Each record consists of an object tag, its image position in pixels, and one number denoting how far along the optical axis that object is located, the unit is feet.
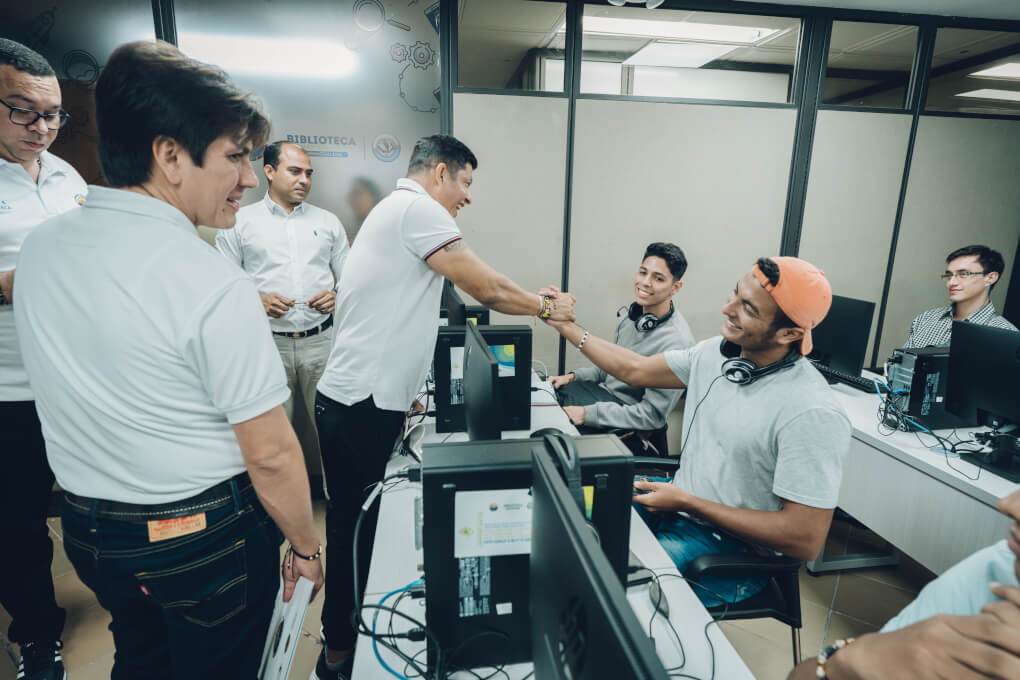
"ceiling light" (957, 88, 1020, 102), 13.90
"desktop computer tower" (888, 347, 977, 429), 6.92
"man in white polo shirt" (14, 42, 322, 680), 2.68
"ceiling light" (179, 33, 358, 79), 9.29
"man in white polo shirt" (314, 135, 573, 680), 5.50
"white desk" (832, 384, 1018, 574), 5.72
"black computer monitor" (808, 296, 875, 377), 7.75
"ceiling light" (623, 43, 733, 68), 12.69
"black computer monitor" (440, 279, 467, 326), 7.68
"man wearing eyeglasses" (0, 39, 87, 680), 4.91
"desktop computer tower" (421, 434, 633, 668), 2.85
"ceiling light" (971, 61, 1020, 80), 12.89
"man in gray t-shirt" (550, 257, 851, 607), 4.25
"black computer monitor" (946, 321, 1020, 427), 5.79
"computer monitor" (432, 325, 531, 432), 5.97
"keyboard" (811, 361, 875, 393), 8.68
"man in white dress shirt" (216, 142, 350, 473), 8.84
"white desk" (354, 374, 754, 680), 3.03
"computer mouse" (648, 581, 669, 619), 3.43
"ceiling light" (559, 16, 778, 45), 10.62
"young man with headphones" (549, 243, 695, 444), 7.52
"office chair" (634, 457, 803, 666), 4.29
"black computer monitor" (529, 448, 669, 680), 1.29
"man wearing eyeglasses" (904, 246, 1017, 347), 8.27
